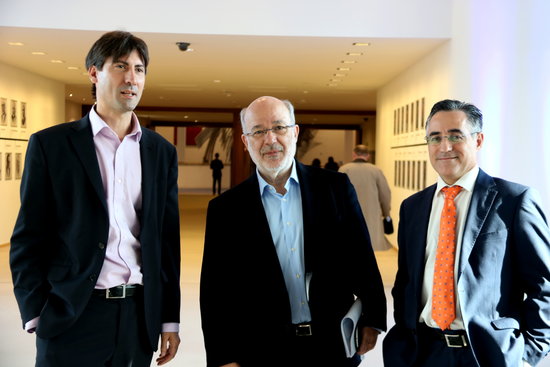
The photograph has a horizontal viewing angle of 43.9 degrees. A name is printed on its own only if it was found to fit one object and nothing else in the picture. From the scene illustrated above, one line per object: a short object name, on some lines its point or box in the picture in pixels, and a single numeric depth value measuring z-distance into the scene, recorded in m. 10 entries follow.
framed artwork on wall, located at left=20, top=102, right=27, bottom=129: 13.40
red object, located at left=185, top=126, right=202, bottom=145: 40.03
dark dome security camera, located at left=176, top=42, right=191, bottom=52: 9.62
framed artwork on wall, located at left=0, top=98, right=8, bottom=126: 12.30
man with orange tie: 2.51
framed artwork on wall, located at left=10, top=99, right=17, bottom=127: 12.84
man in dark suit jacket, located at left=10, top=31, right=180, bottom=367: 2.54
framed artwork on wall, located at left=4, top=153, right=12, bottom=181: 12.75
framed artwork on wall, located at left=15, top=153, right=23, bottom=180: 13.29
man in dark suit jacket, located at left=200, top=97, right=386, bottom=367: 2.70
